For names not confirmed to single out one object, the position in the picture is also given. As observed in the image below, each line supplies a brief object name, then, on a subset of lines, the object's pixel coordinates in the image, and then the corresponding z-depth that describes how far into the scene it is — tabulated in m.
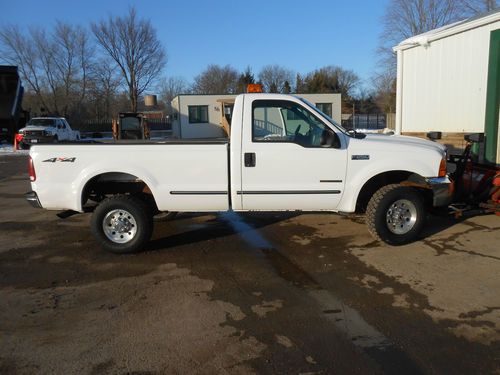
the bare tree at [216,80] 73.19
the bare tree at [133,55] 57.72
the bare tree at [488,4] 37.70
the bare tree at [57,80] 53.06
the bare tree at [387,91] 44.80
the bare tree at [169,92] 83.31
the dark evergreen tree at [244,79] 67.03
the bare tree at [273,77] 75.06
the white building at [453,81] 10.12
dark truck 23.64
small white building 38.91
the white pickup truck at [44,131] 23.61
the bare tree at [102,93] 56.41
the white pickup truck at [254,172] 5.82
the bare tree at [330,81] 65.00
